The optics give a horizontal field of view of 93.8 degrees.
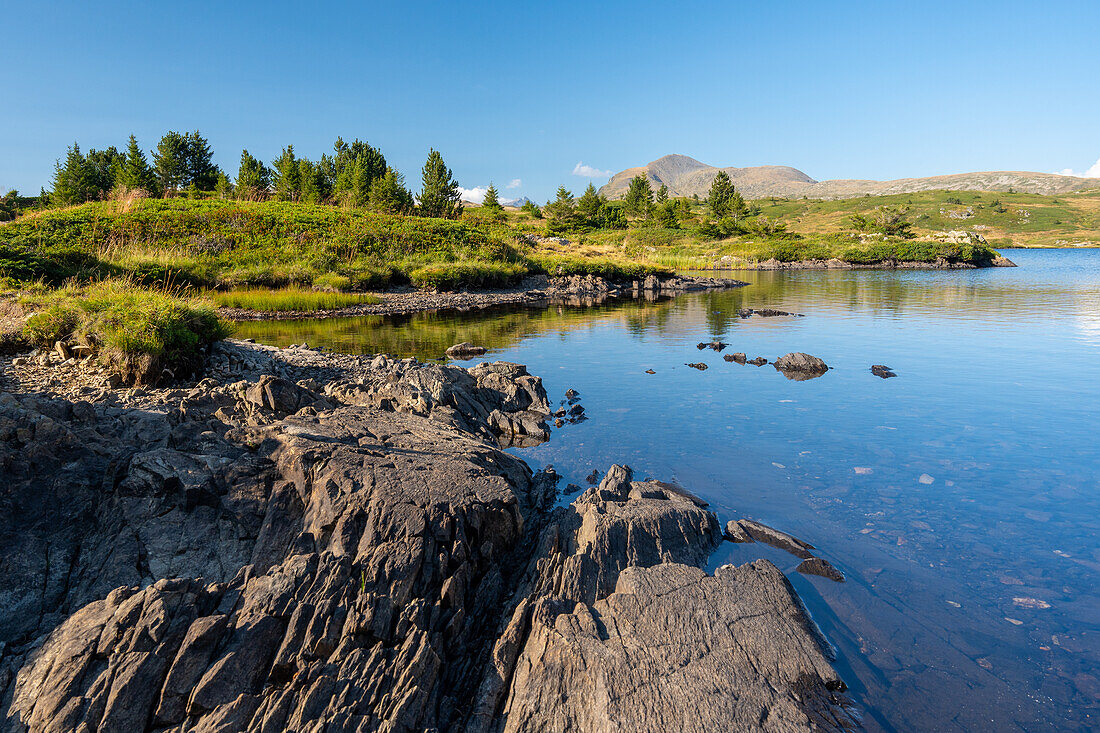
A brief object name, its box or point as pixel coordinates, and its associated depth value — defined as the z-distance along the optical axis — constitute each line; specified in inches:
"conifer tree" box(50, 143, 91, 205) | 2214.6
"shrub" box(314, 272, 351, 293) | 1348.9
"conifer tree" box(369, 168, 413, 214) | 2512.4
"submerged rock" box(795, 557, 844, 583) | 276.2
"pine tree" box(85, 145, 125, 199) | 2400.3
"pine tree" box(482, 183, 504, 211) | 4015.8
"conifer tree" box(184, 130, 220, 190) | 2576.3
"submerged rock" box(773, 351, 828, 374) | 709.9
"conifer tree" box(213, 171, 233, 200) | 2222.3
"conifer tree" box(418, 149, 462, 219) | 3046.3
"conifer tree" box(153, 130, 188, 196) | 2484.0
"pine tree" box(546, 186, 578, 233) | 3833.7
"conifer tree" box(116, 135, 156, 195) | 2237.9
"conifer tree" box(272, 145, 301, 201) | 2623.0
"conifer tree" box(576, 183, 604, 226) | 4362.7
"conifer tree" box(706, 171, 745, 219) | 4493.1
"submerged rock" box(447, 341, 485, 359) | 791.1
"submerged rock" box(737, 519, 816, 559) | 295.3
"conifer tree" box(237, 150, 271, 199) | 2559.1
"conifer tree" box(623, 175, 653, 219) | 4517.7
